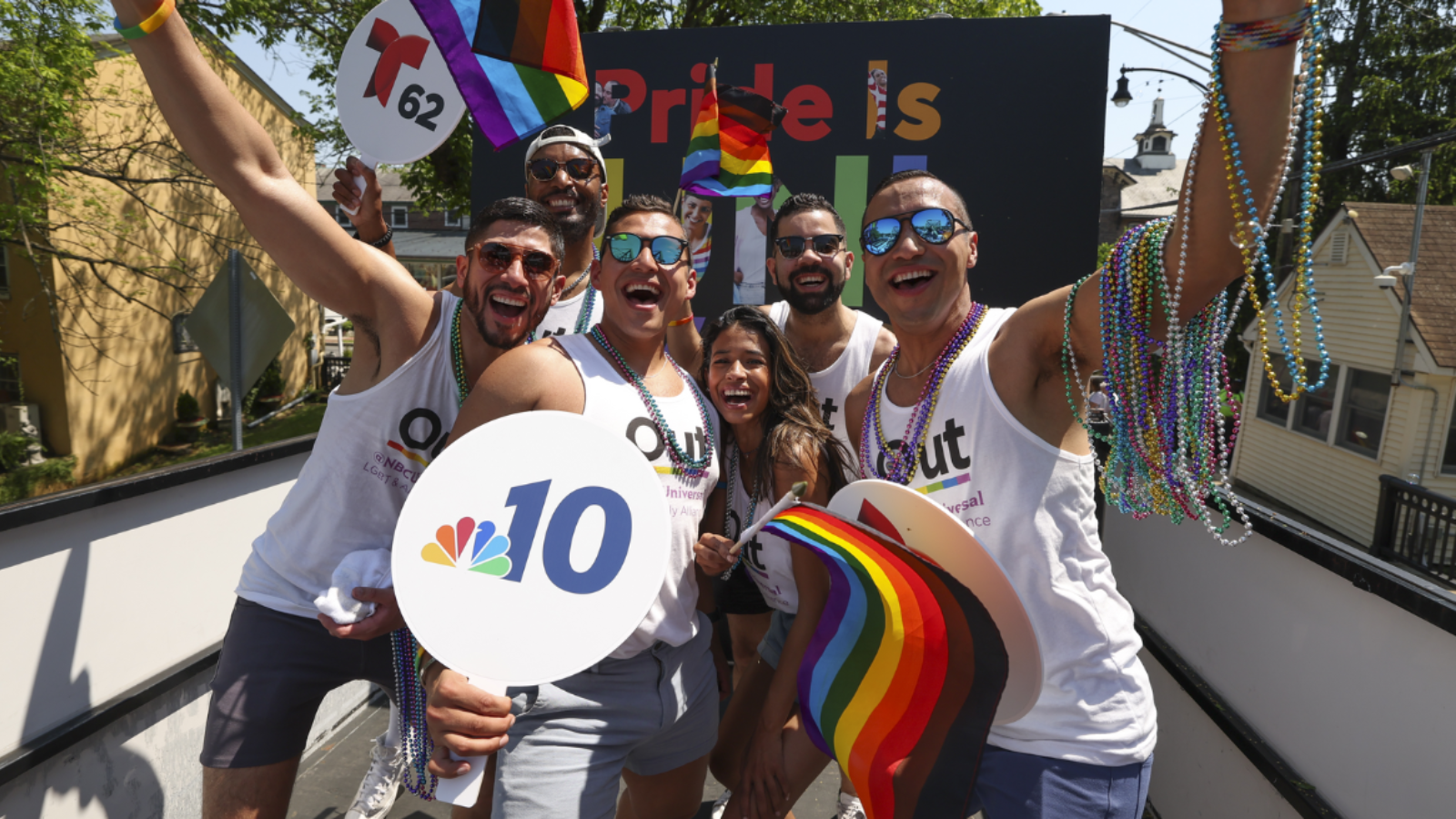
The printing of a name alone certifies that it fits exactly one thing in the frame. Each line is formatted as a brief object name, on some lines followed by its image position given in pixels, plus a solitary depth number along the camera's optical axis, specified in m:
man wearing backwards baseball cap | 2.95
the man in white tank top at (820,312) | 3.17
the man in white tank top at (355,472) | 2.19
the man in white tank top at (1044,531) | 1.79
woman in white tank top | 2.18
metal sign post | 4.13
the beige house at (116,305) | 12.48
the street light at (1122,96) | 17.08
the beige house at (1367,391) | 11.68
